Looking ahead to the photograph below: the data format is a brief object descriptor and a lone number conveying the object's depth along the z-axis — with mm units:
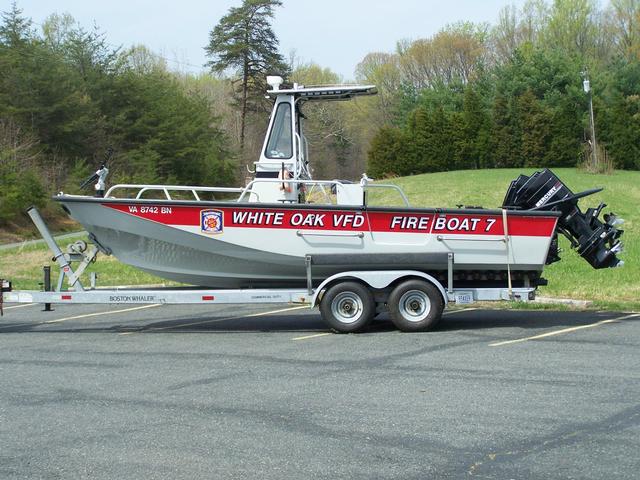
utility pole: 52634
